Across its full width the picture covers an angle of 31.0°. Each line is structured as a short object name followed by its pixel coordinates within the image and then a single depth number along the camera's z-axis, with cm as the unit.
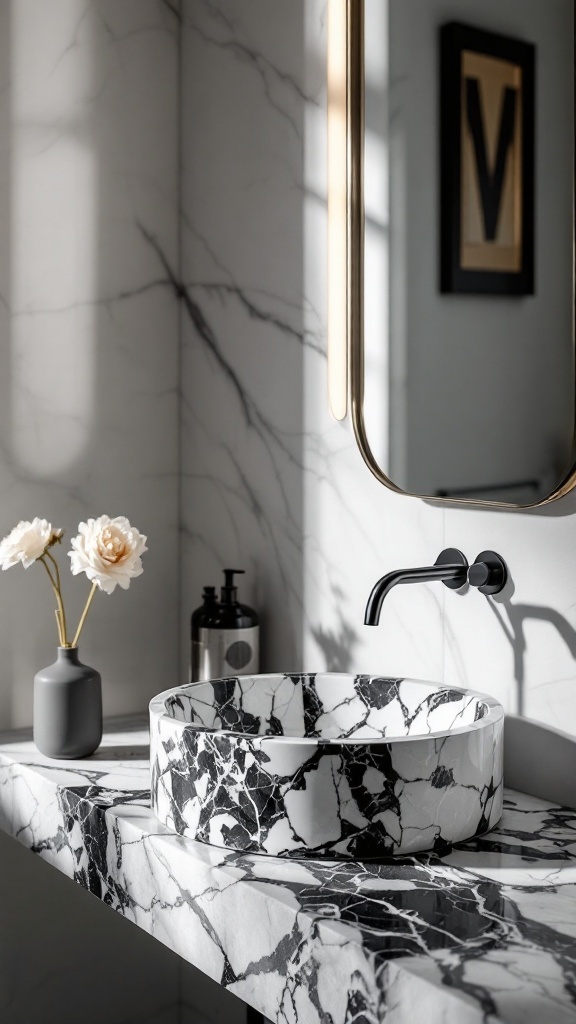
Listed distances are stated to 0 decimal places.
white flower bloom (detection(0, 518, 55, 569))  147
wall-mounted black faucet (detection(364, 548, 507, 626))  126
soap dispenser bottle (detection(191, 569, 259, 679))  164
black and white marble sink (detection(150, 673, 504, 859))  106
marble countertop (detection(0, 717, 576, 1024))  84
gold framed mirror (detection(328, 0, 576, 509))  122
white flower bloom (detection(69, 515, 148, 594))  146
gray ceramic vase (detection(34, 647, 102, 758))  148
